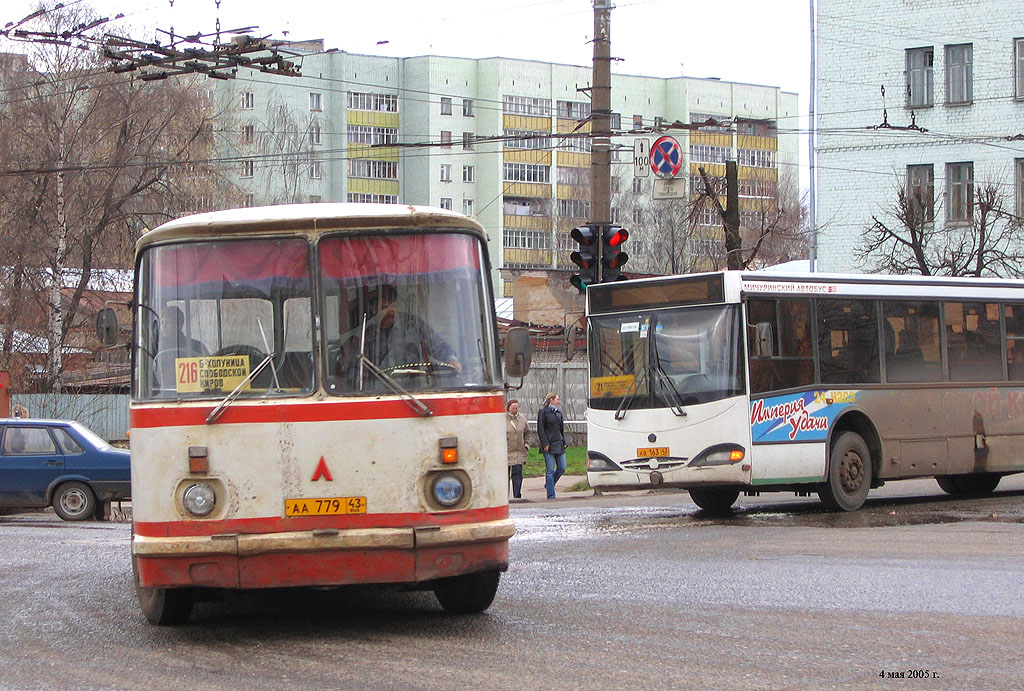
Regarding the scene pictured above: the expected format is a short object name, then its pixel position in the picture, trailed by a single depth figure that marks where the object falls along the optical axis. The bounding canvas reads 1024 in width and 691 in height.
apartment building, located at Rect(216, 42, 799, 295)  87.88
